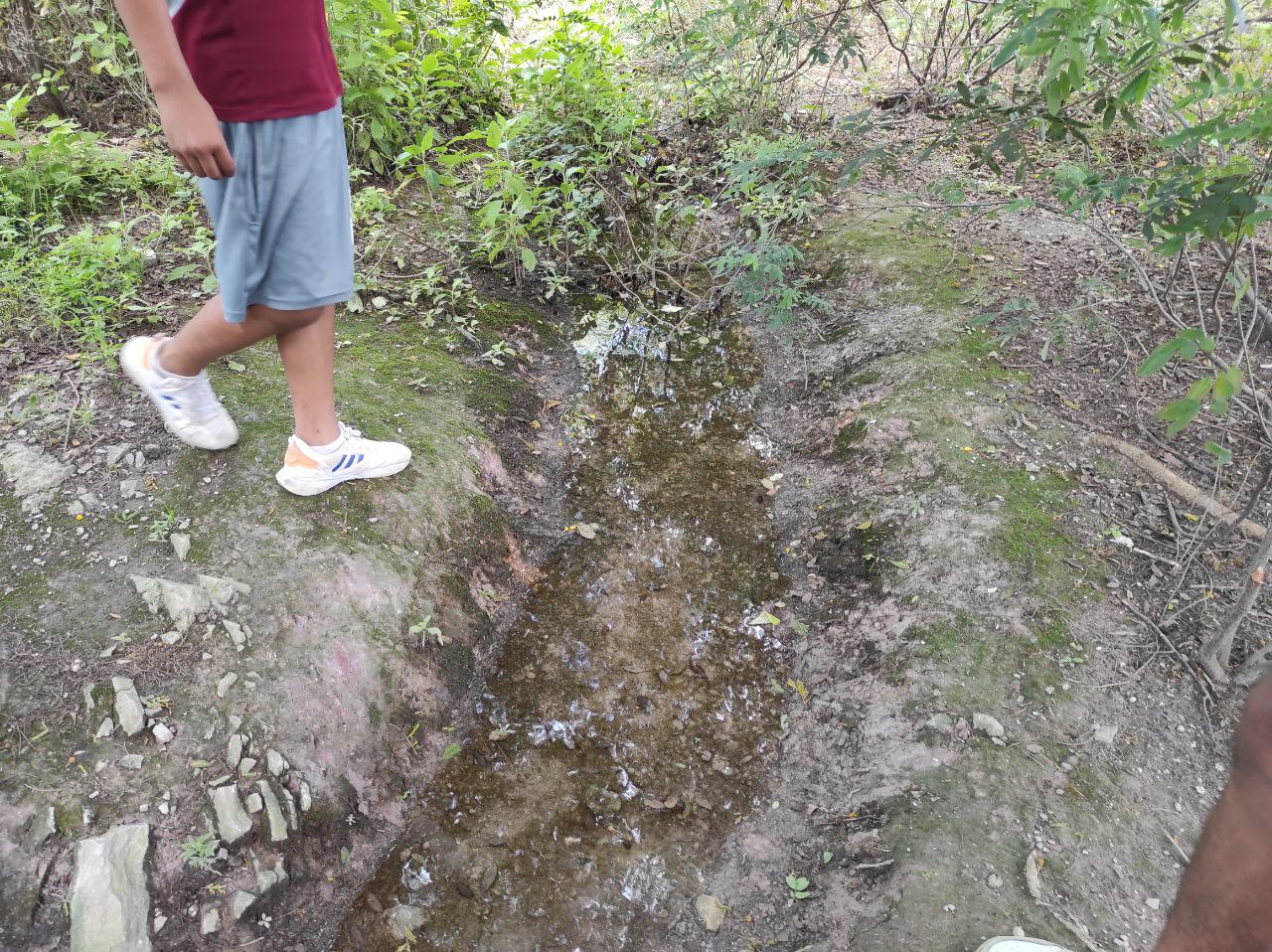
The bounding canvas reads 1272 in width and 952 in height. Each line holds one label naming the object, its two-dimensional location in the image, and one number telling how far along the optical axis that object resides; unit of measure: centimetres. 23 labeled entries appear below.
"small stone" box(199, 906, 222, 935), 181
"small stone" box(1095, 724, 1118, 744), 225
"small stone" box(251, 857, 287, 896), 191
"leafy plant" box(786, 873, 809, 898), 212
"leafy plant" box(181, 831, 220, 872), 186
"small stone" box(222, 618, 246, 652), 221
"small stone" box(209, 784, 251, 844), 192
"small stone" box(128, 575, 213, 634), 221
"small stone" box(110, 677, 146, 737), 199
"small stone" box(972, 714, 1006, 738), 227
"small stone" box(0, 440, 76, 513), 243
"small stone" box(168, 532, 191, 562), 235
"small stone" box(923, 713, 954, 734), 231
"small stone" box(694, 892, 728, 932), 210
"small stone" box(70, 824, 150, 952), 170
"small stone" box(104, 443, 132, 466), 256
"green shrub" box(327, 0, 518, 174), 406
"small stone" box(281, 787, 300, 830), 201
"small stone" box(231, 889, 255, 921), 185
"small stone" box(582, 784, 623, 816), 234
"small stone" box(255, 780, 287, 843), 197
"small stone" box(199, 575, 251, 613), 226
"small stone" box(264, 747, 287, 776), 204
